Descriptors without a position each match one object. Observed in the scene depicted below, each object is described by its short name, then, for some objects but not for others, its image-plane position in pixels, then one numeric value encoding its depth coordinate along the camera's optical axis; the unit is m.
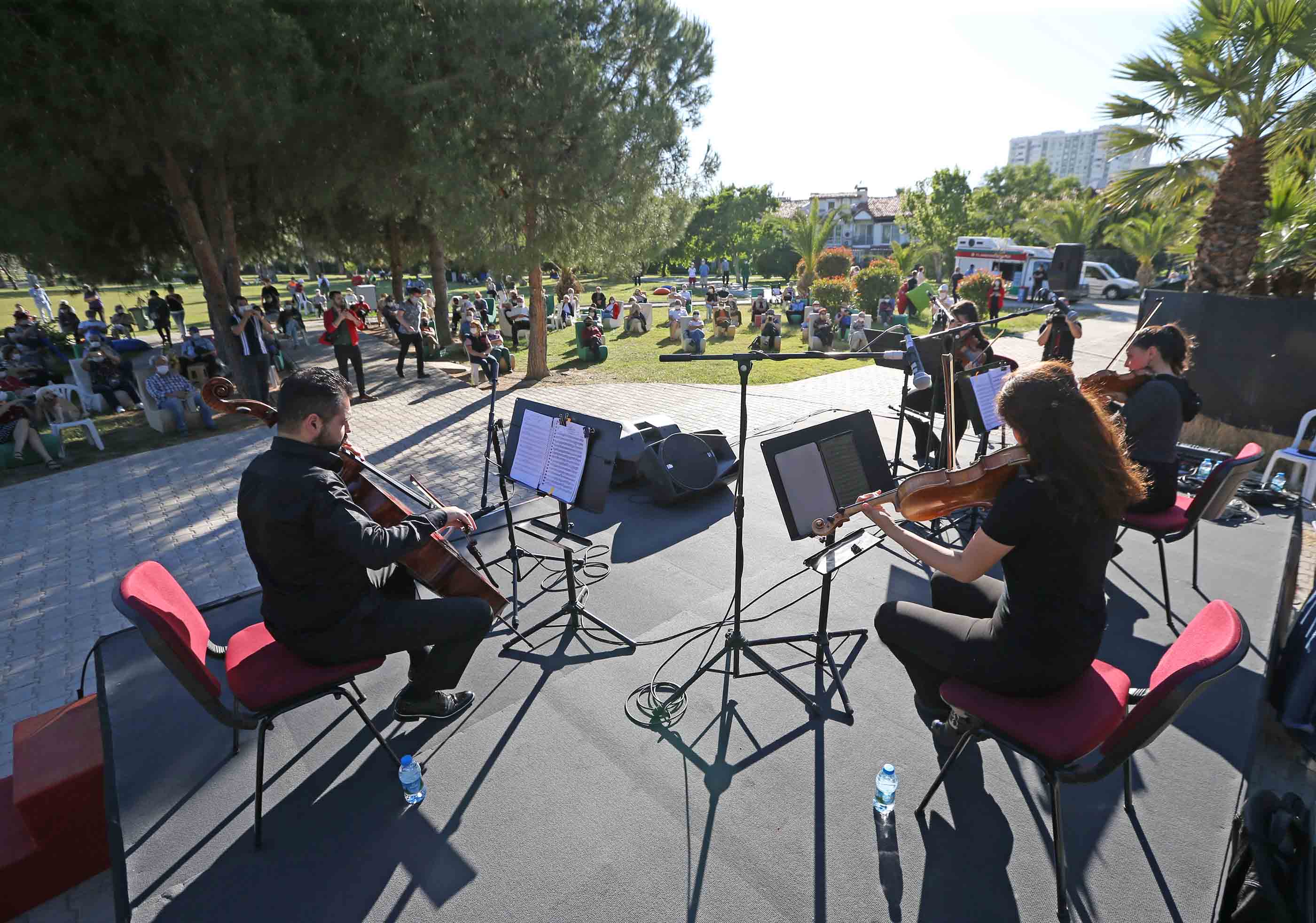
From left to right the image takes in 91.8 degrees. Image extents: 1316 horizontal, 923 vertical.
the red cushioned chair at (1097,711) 1.90
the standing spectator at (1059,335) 6.46
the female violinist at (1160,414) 3.88
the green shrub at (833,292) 19.05
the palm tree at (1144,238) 25.55
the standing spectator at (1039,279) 24.53
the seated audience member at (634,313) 19.25
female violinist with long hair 2.19
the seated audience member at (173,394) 9.23
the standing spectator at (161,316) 17.88
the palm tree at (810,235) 24.75
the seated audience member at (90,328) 15.18
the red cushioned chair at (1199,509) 3.57
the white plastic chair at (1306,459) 5.70
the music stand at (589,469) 3.59
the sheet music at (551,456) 3.62
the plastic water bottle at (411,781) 2.73
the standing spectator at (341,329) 9.88
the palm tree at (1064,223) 28.27
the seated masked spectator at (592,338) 14.28
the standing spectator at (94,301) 18.67
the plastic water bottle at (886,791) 2.61
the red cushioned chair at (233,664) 2.22
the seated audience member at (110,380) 10.86
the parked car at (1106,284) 26.72
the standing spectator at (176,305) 17.47
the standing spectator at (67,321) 17.48
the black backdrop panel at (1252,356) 6.99
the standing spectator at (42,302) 23.92
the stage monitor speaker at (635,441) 6.12
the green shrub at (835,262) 26.39
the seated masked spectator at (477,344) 11.07
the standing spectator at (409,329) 12.01
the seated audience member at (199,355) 10.80
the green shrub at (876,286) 19.91
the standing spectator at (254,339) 10.10
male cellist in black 2.46
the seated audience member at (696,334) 15.23
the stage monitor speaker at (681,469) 5.77
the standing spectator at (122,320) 16.98
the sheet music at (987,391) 5.11
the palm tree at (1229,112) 6.71
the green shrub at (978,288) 19.19
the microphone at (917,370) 3.08
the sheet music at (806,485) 3.15
